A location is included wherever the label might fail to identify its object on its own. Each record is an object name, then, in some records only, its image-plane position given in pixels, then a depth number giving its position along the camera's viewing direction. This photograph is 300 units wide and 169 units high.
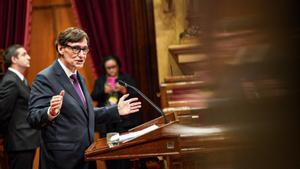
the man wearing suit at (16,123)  7.08
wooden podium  4.55
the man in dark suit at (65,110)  4.57
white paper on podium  4.73
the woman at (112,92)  8.31
